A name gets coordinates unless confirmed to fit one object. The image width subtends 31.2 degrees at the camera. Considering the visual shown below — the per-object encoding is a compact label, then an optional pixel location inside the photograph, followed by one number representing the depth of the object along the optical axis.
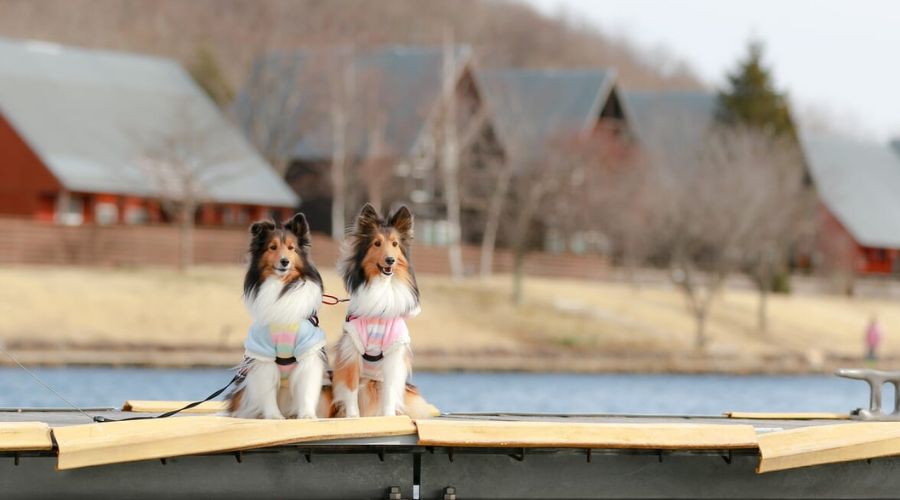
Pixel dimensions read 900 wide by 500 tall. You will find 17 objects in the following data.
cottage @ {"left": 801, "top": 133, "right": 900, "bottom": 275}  80.69
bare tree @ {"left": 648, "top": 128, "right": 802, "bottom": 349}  58.25
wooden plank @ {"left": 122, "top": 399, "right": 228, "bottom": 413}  14.59
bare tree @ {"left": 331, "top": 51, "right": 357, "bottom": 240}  64.00
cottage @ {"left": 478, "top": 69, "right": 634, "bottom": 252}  66.25
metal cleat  14.84
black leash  12.80
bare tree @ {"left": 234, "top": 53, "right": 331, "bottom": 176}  68.50
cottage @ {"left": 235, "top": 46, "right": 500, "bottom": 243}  64.31
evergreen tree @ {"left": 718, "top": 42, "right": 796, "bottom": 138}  75.81
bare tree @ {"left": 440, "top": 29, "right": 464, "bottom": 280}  62.06
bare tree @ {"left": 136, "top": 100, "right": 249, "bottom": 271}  56.41
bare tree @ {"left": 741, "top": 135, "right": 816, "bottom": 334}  61.41
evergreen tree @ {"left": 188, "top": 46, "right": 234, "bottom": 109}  76.06
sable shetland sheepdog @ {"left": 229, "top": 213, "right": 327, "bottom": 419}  12.50
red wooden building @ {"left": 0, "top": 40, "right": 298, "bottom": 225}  57.59
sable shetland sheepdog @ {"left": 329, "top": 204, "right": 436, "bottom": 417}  12.66
